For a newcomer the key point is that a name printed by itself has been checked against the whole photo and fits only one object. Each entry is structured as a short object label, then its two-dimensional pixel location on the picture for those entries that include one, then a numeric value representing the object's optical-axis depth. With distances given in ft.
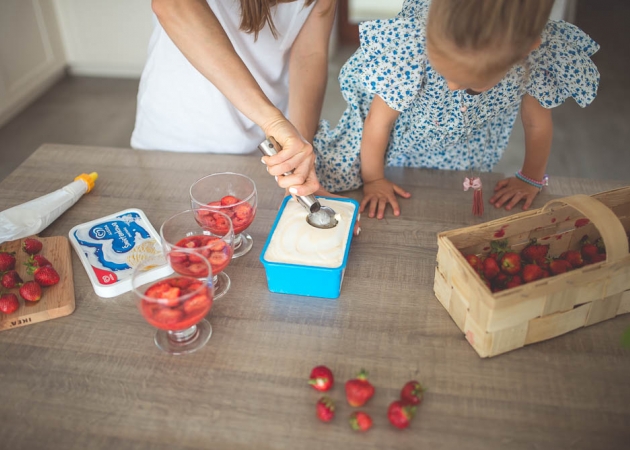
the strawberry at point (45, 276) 3.43
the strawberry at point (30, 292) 3.33
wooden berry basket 2.89
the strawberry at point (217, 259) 3.22
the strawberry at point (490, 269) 3.19
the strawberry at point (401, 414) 2.66
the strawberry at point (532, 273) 3.11
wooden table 2.68
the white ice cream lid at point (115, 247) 3.48
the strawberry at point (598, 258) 3.32
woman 3.93
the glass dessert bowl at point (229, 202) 3.52
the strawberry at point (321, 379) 2.84
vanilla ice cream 3.30
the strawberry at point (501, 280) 3.18
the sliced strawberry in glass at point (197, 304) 2.84
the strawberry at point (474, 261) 3.18
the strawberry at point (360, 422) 2.67
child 4.10
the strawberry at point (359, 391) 2.75
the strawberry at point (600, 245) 3.42
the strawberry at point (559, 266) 3.15
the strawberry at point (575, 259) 3.27
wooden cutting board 3.28
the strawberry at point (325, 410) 2.70
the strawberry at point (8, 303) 3.26
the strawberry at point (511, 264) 3.19
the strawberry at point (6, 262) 3.55
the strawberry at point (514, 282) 3.13
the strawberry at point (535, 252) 3.34
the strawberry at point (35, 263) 3.49
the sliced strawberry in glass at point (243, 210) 3.57
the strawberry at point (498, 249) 3.31
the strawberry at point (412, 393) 2.78
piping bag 3.83
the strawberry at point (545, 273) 3.13
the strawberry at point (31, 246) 3.70
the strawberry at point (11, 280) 3.41
